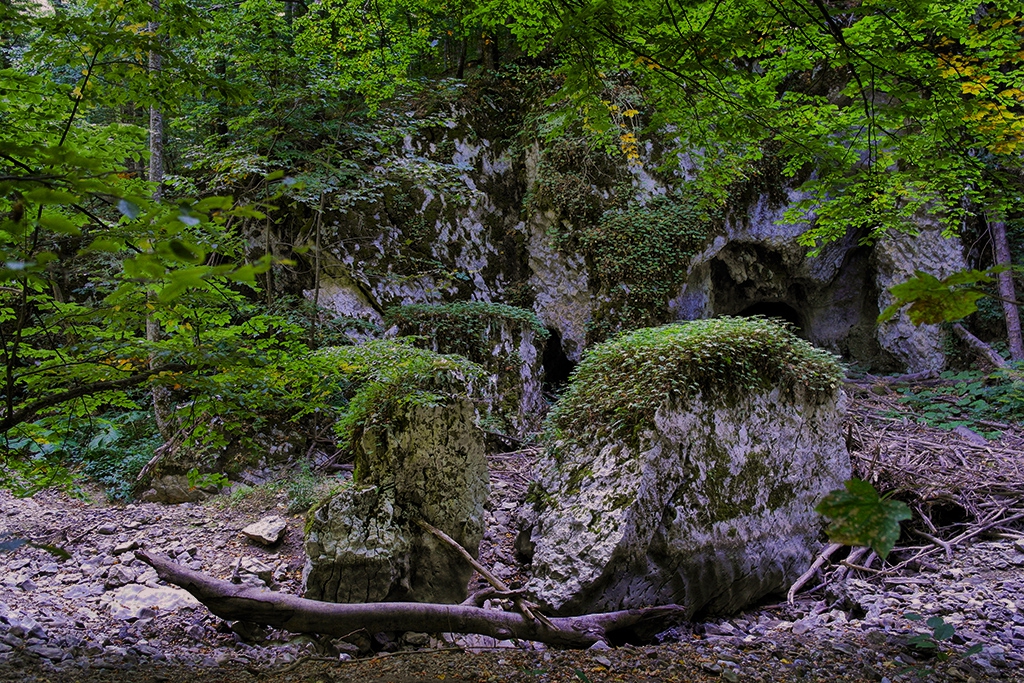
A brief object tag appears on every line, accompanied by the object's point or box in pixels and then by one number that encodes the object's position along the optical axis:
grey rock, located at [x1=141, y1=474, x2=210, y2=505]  5.45
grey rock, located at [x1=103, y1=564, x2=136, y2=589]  4.00
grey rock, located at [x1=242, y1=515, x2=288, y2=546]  4.55
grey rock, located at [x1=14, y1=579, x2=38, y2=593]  3.76
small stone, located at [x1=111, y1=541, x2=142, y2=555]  4.42
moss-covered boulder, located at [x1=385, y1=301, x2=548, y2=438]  7.59
